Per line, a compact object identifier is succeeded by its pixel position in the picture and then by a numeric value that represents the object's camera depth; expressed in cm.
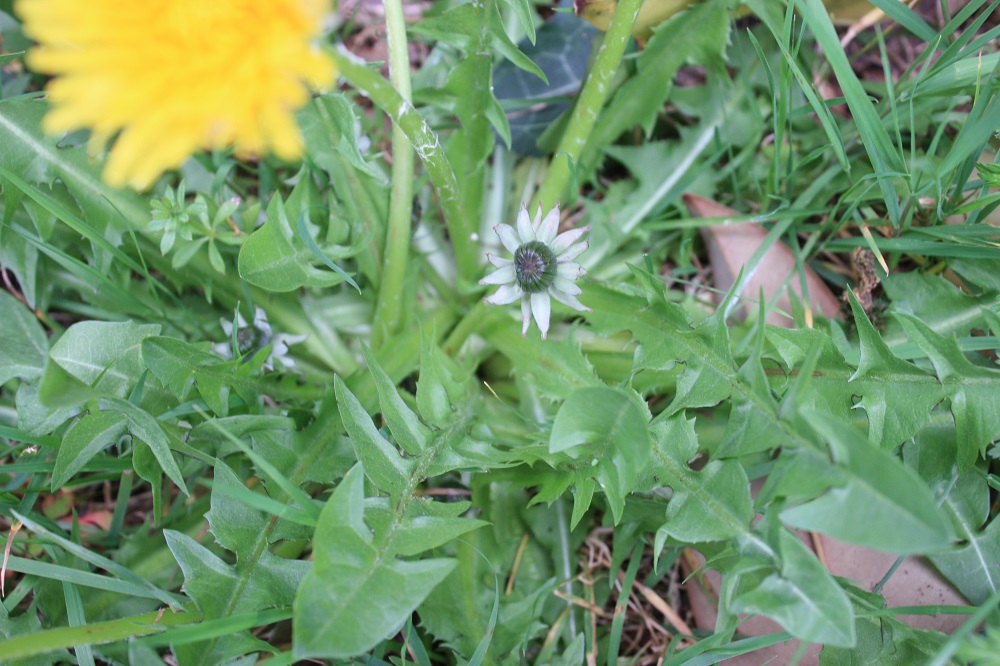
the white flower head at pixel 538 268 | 36
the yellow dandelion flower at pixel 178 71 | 29
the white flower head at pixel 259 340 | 40
